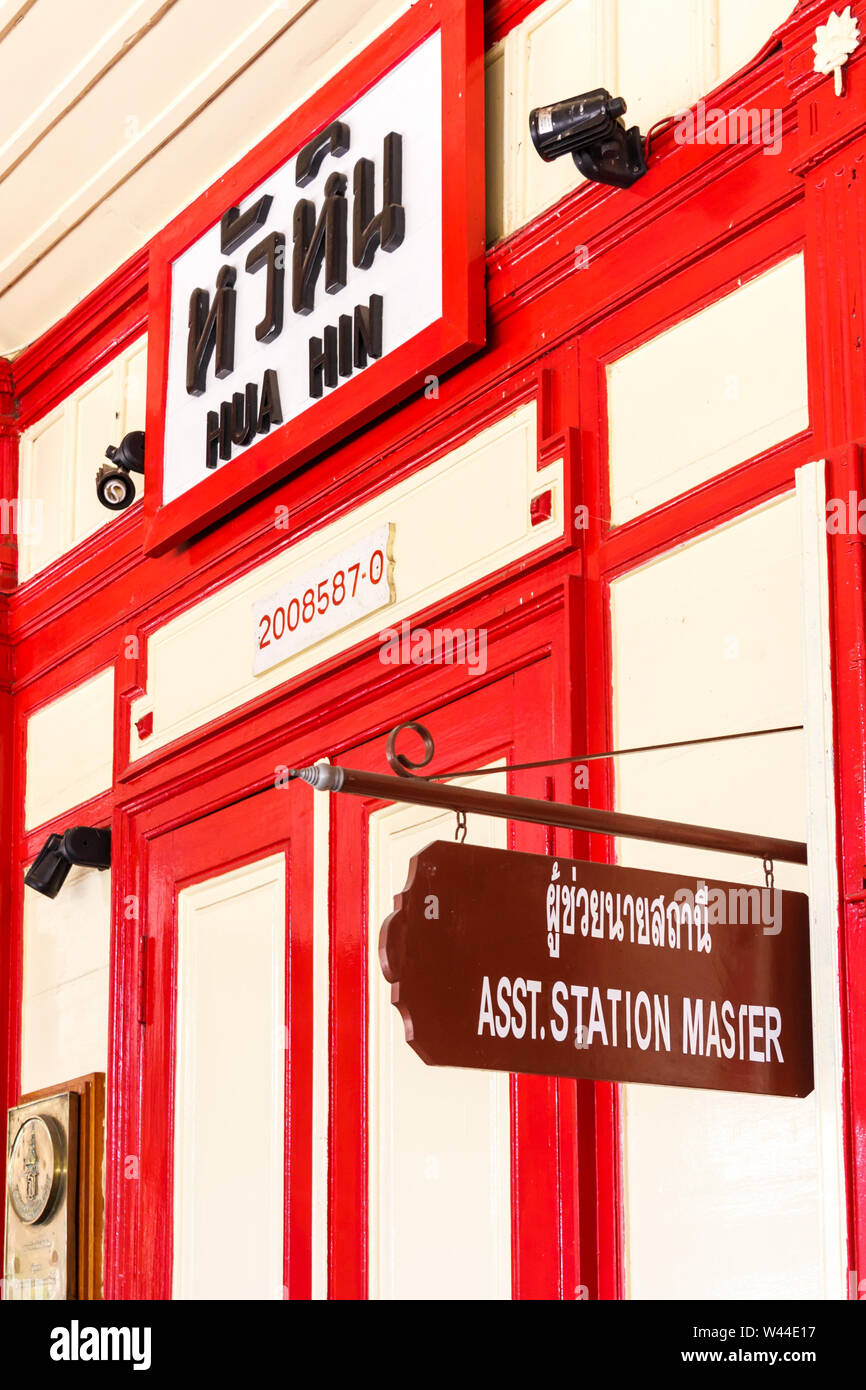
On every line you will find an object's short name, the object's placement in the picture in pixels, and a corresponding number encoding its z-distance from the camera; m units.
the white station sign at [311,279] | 4.32
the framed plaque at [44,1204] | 4.96
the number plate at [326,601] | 4.31
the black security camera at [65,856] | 5.16
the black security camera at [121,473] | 5.26
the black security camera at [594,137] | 3.65
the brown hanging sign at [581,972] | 2.53
